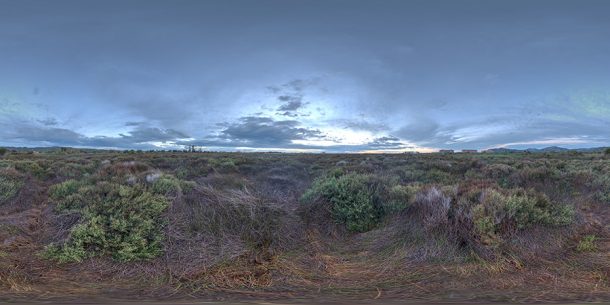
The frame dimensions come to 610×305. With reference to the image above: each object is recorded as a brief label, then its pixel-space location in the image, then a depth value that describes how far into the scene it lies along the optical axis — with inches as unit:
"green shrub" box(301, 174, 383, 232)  318.3
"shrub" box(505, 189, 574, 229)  263.7
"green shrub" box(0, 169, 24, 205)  409.8
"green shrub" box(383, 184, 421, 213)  314.7
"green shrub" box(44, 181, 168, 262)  235.4
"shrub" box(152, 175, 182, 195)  311.7
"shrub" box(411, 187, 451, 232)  262.8
